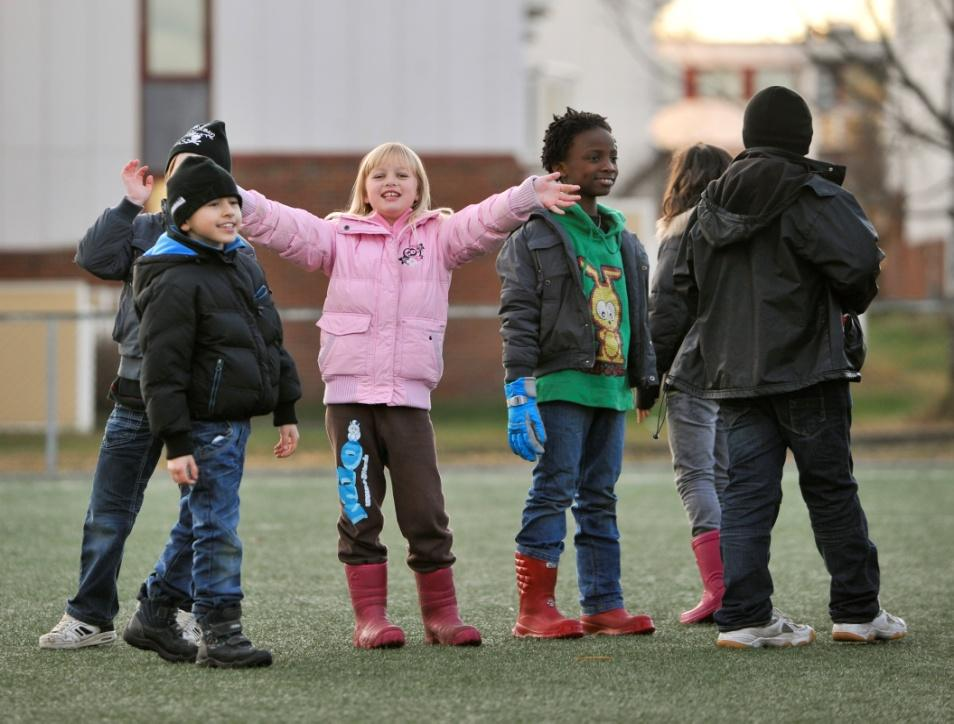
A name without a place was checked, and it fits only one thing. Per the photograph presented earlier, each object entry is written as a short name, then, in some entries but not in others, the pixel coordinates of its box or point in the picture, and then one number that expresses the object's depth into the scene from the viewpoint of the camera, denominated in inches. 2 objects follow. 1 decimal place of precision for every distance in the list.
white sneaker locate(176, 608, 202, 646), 440.1
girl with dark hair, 510.6
